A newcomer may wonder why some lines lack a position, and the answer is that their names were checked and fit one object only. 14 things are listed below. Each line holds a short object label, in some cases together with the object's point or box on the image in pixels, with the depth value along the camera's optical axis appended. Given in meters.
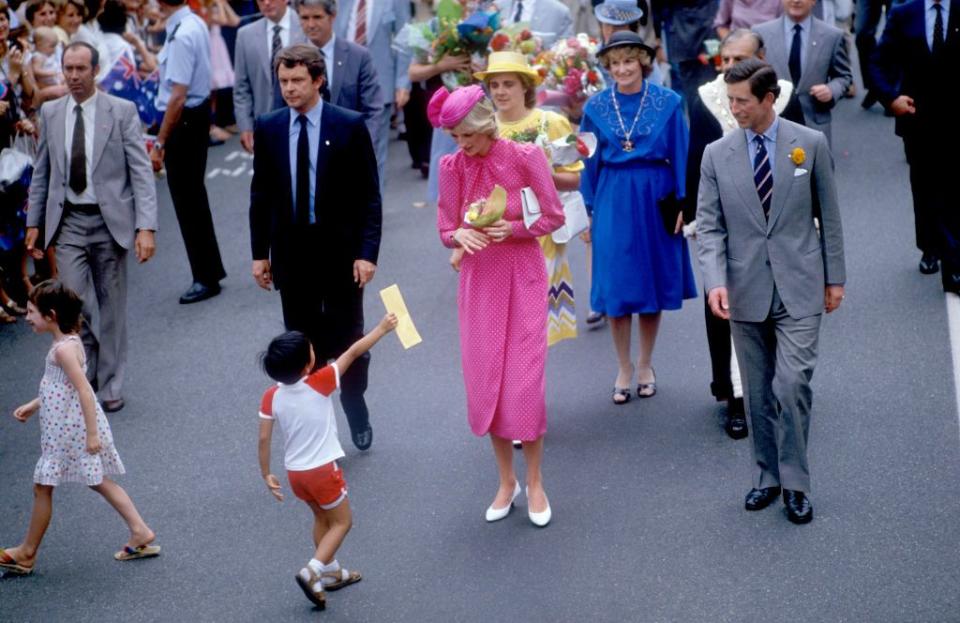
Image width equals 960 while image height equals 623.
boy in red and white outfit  6.01
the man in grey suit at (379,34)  12.64
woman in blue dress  8.07
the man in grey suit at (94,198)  8.69
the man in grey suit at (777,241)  6.43
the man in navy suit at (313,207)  7.37
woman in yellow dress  7.86
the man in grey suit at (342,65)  9.93
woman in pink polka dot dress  6.79
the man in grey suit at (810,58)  9.69
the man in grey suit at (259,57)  10.56
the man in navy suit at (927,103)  9.79
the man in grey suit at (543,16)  11.29
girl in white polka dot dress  6.68
